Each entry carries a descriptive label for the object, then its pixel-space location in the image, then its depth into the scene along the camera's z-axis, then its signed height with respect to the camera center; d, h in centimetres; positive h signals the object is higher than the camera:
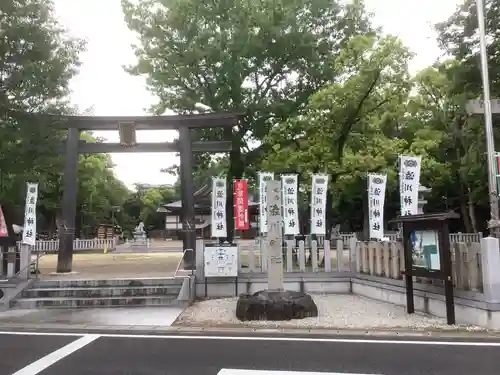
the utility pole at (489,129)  1209 +295
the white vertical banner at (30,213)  1438 +77
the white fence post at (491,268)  789 -62
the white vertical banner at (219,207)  1526 +96
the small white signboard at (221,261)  1195 -69
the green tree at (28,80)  1271 +451
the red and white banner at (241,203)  1884 +133
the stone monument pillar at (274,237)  974 -5
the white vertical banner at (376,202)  1462 +102
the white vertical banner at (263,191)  1669 +161
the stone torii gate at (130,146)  1527 +327
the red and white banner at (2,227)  1295 +28
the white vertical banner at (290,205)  1570 +102
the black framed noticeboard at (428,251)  823 -34
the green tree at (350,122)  1666 +435
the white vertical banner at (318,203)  1523 +105
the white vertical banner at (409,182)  1414 +160
